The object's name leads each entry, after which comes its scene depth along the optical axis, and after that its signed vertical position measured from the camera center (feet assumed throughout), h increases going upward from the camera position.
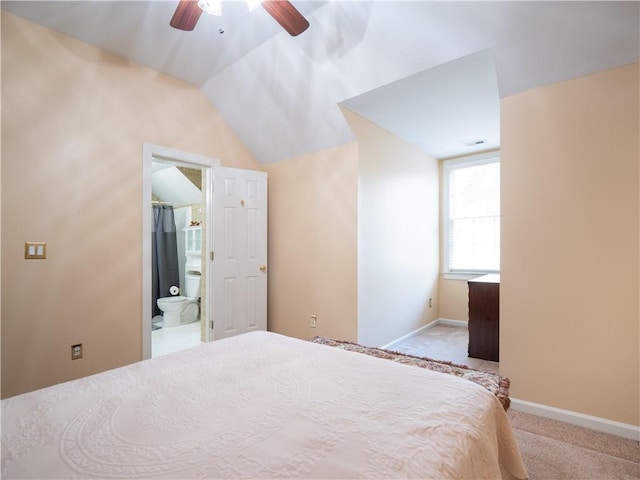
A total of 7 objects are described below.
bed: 2.61 -1.82
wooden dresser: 10.89 -2.69
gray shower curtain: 17.37 -0.65
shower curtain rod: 18.05 +2.15
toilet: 15.62 -3.20
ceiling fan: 5.50 +4.17
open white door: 11.52 -0.38
